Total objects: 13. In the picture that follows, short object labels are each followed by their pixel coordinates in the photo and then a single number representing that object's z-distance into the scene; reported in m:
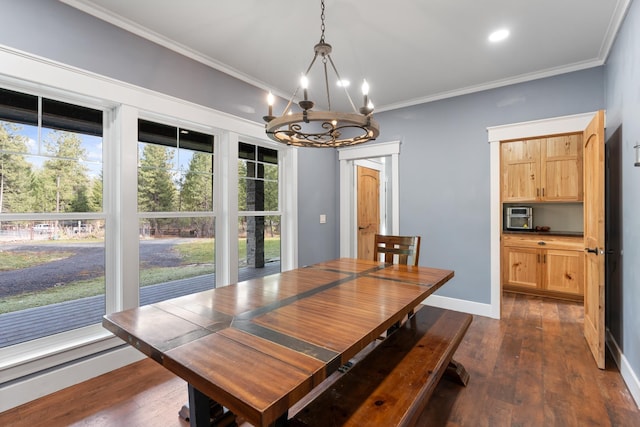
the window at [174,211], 2.67
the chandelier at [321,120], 1.66
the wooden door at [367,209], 5.11
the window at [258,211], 3.45
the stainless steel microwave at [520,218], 4.79
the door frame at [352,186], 4.21
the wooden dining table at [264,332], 0.93
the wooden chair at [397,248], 2.79
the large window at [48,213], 2.05
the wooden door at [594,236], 2.39
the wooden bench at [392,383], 1.21
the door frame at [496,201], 3.42
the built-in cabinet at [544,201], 4.19
